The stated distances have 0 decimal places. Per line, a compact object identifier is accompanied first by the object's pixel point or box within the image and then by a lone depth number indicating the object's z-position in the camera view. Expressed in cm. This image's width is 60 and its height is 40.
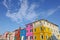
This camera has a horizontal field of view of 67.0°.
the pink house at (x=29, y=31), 1898
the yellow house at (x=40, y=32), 1793
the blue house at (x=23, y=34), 1997
